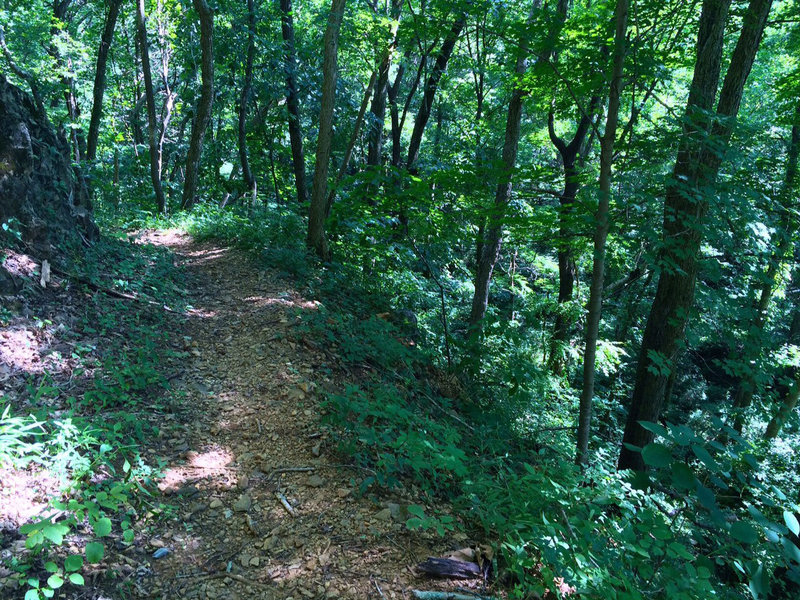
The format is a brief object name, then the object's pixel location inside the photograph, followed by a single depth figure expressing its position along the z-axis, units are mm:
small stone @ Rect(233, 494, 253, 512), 3068
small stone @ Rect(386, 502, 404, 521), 3072
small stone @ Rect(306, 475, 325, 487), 3324
